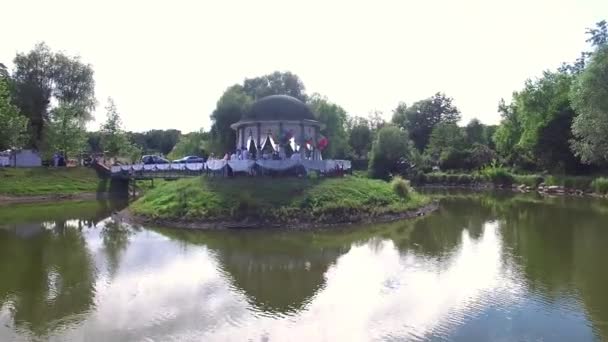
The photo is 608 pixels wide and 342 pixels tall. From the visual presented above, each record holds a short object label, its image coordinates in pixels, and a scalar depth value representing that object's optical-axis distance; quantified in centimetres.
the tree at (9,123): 4803
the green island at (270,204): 2953
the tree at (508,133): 7425
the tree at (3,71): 6067
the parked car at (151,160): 5750
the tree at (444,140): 7912
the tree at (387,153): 7006
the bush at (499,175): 6390
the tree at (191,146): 7994
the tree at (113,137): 6594
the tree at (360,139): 9150
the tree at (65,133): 5616
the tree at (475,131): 9021
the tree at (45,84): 6119
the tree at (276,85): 6544
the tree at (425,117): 10138
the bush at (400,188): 3650
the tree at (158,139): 11456
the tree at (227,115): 6088
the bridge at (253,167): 3528
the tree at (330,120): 7050
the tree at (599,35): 4762
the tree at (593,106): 4303
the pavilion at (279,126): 3872
